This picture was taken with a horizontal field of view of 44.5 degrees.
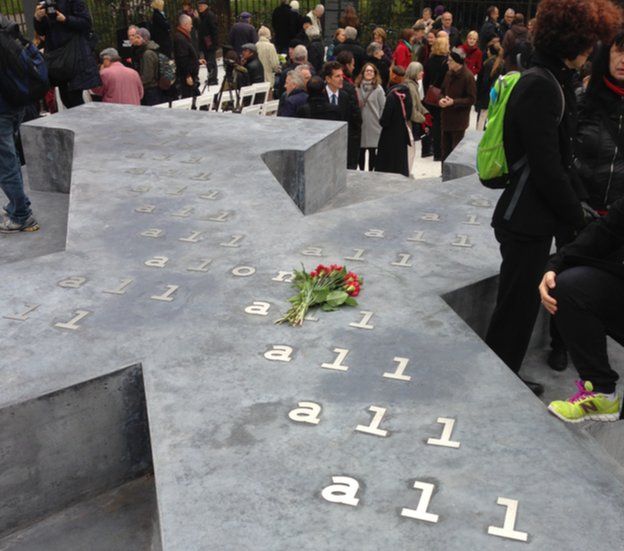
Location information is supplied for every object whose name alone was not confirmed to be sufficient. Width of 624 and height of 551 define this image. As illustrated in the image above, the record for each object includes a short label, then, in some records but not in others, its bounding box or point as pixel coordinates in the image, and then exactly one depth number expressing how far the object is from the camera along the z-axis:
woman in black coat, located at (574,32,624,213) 4.70
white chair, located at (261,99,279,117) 11.22
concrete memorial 2.96
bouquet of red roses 4.36
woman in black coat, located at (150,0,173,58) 14.91
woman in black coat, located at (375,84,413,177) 9.54
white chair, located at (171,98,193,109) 11.12
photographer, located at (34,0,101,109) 9.63
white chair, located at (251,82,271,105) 12.25
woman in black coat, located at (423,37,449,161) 11.70
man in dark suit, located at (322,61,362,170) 9.20
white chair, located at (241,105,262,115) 10.87
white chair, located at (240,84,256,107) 12.11
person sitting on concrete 3.82
